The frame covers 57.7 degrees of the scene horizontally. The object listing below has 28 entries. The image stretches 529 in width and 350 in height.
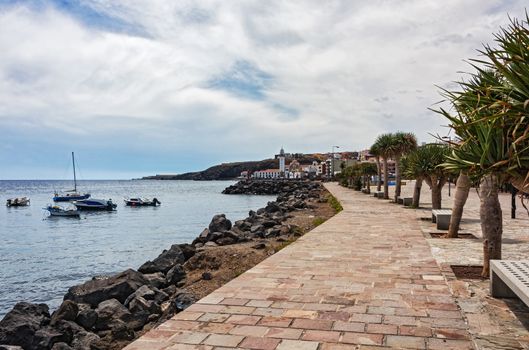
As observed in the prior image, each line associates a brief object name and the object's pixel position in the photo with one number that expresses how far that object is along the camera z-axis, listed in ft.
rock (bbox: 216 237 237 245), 43.60
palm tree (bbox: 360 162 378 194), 124.67
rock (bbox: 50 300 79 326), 23.56
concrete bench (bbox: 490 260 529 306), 13.59
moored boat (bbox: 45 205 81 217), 126.11
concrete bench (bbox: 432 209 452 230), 40.34
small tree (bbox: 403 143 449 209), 54.13
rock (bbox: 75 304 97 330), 23.47
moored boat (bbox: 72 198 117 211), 150.82
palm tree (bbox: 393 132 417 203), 81.82
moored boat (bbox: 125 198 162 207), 167.22
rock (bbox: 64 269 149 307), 28.37
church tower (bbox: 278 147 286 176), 503.61
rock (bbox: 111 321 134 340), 21.67
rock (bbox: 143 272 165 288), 32.28
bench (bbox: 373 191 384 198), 96.53
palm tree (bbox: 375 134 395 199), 83.73
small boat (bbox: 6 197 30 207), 181.54
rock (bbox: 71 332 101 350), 20.22
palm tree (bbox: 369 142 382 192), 87.45
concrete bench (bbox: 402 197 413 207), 71.70
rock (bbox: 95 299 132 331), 23.53
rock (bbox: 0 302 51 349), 21.22
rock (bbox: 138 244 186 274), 37.58
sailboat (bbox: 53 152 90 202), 180.99
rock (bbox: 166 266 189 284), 32.73
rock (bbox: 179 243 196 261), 39.83
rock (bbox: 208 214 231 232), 56.52
